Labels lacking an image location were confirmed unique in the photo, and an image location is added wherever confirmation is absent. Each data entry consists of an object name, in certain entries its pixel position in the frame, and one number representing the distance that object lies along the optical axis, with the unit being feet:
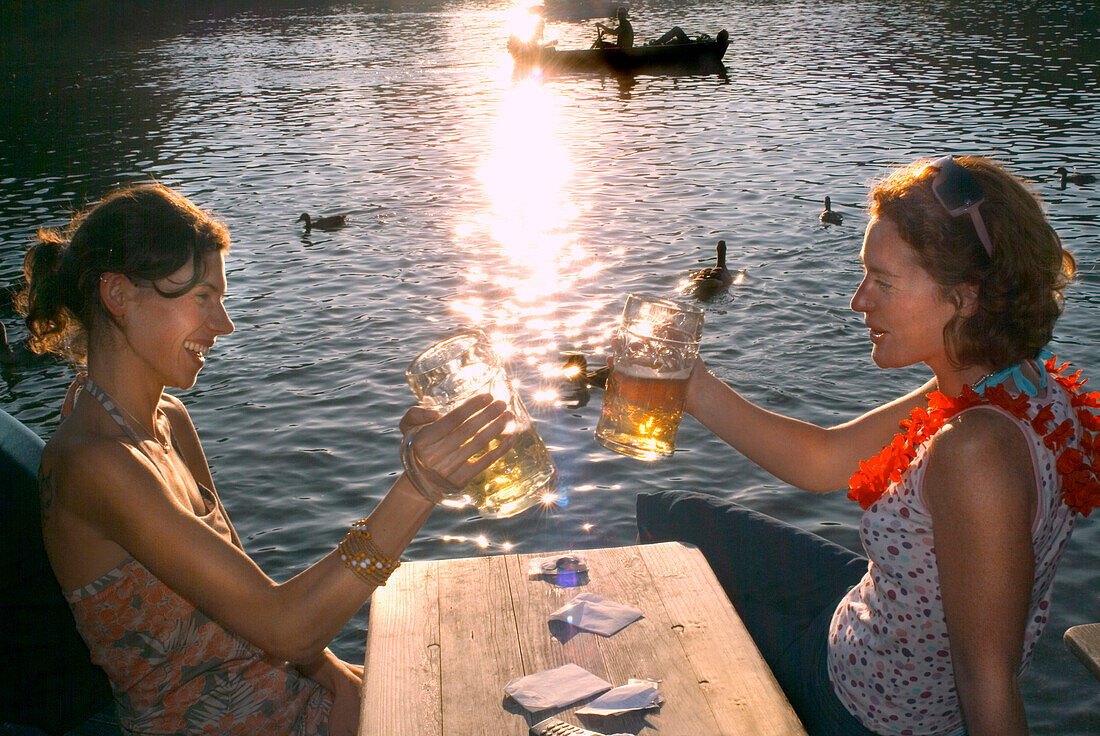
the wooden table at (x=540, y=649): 8.51
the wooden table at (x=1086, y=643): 9.39
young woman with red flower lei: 8.66
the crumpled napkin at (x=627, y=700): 8.48
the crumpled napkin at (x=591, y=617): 9.77
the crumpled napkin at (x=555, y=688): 8.65
